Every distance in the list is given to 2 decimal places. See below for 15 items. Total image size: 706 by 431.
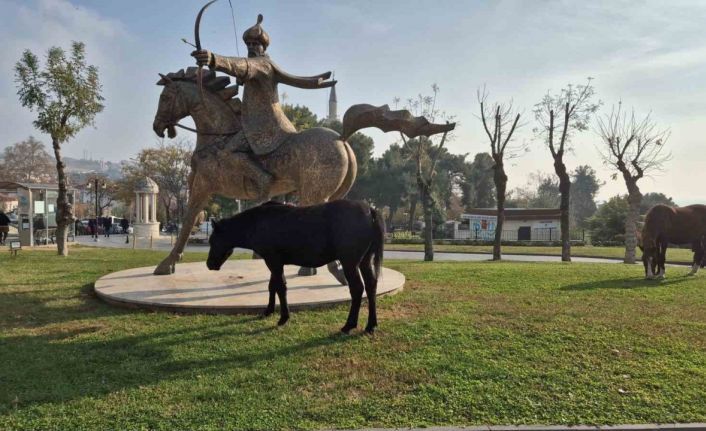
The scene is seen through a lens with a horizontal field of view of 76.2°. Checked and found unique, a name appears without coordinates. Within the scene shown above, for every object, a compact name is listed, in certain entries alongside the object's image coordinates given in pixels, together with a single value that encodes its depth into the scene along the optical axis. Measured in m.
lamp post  47.35
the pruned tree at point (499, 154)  22.09
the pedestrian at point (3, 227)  21.10
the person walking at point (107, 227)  37.59
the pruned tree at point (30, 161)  57.34
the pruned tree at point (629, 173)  19.56
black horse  4.84
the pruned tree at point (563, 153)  20.78
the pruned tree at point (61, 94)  14.25
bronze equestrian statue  6.82
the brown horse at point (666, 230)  9.52
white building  38.19
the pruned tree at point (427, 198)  20.59
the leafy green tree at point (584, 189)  77.69
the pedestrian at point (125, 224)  39.50
